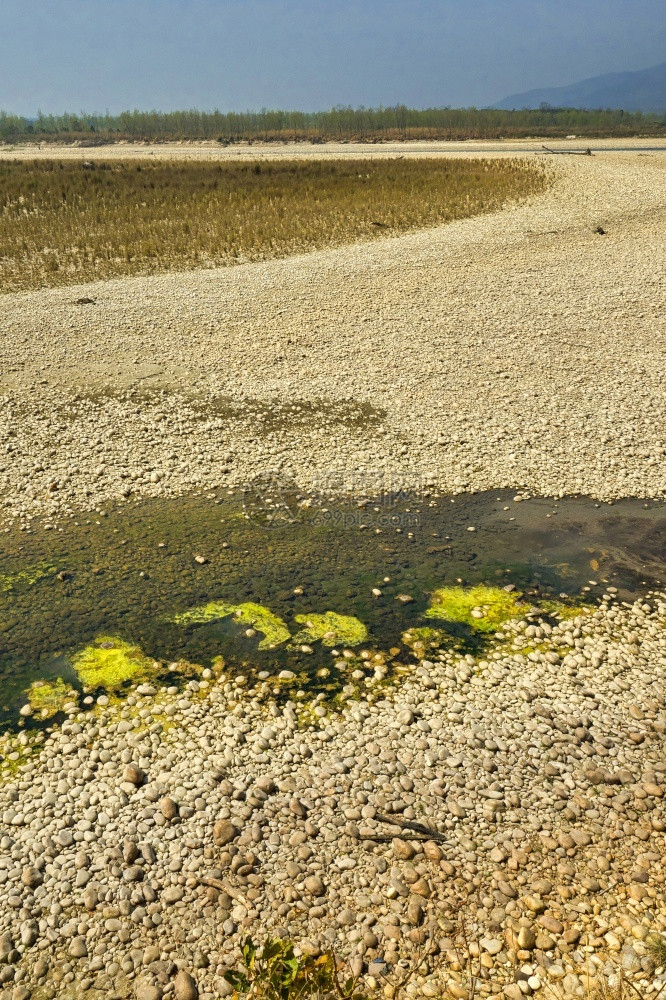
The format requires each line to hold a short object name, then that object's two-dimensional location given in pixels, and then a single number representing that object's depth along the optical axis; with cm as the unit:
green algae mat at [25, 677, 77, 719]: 777
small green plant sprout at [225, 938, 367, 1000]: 460
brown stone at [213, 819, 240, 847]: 625
